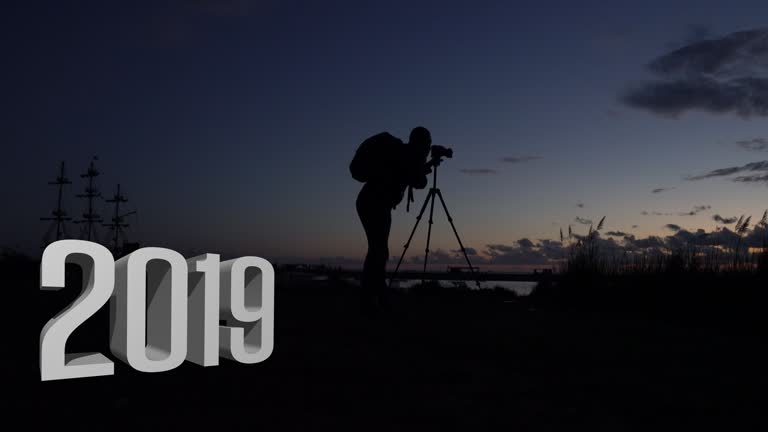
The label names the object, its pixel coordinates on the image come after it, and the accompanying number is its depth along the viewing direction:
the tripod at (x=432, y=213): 10.64
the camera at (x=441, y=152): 8.87
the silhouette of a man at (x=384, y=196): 7.62
